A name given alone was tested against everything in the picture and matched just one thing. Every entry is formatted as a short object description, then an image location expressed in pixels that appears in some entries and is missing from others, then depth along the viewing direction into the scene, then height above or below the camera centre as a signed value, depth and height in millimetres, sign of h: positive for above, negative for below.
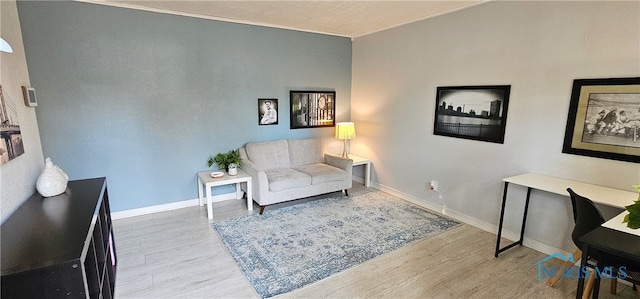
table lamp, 4527 -308
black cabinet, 1231 -645
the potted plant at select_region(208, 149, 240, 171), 3855 -648
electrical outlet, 3743 -947
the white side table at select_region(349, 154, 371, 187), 4583 -854
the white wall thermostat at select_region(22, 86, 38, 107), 2379 +105
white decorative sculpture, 2070 -517
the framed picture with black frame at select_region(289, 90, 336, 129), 4504 +15
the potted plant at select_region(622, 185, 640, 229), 1399 -500
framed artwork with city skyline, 3016 -16
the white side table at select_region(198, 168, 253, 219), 3482 -868
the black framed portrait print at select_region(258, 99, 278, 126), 4219 -33
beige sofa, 3666 -829
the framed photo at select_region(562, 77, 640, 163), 2227 -67
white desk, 2088 -615
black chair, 1752 -737
